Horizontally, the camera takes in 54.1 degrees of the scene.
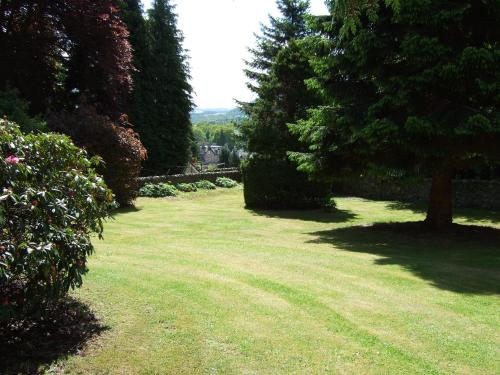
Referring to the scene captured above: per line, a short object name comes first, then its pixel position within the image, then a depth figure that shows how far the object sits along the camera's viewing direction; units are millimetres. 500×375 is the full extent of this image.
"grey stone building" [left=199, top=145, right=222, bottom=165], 85712
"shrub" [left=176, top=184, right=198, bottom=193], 24750
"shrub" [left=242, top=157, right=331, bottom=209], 18891
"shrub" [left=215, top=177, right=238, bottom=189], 28414
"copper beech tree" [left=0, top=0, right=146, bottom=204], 16781
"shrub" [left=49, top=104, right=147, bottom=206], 15984
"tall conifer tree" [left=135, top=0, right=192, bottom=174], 35281
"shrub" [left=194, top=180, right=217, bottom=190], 26297
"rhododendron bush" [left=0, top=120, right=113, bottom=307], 4043
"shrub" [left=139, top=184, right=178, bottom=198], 22156
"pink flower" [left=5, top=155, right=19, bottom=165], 4137
